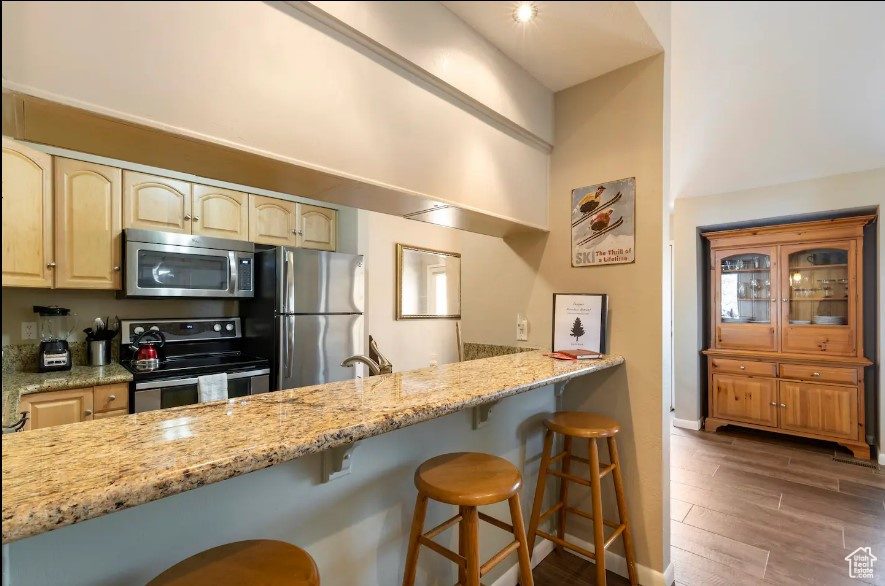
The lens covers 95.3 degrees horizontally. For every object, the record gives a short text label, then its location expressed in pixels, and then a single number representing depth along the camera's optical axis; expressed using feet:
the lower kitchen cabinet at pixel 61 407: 5.76
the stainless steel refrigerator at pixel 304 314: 9.16
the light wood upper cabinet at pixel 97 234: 6.68
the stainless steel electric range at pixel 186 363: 7.09
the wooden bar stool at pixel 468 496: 3.66
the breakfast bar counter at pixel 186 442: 1.85
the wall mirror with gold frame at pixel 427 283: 12.91
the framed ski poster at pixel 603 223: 5.96
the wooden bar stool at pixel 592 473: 5.20
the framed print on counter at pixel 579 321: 6.18
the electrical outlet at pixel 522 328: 7.12
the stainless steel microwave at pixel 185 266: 7.77
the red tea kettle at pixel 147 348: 7.66
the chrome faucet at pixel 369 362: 5.66
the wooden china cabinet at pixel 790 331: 10.64
